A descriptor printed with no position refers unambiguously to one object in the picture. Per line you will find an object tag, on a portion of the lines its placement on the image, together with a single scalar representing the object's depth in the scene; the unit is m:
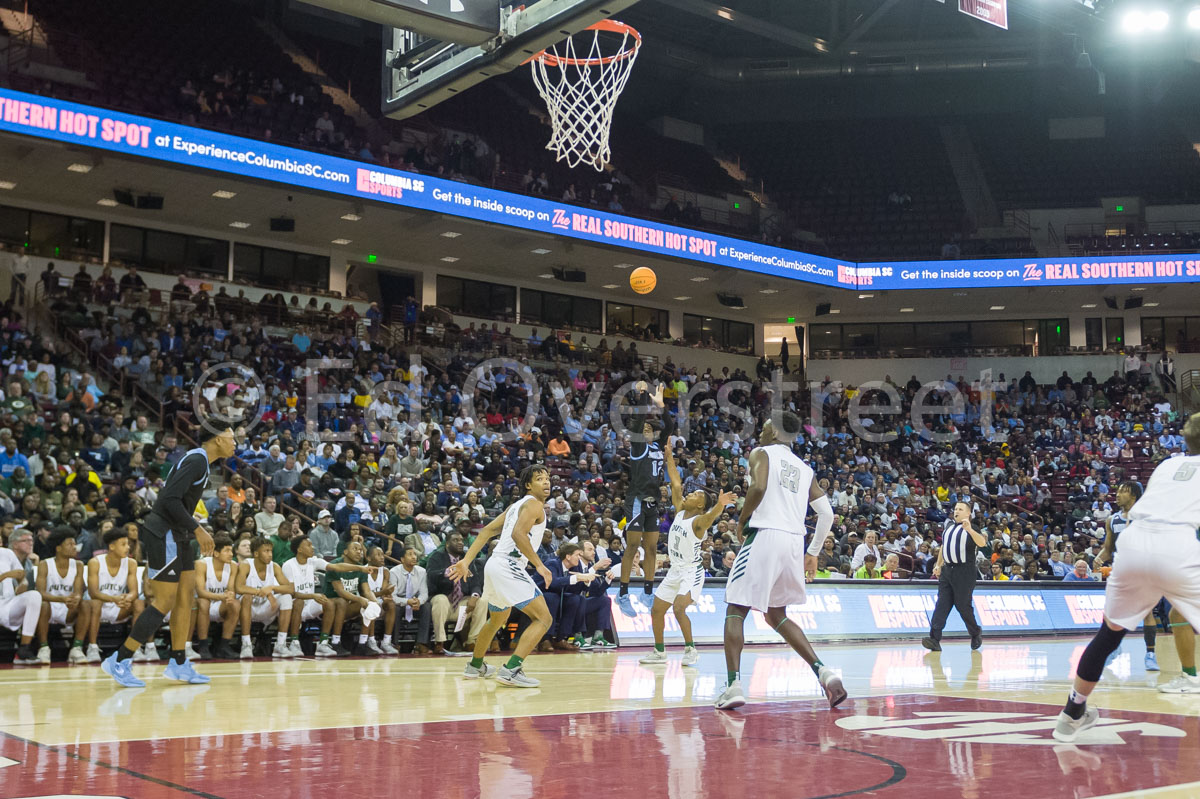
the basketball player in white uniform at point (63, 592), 11.16
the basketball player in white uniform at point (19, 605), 10.94
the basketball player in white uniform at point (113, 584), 11.31
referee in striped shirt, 14.18
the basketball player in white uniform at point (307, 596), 12.76
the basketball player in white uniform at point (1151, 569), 5.71
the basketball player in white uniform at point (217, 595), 11.91
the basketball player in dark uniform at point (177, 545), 8.55
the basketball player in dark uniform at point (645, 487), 12.97
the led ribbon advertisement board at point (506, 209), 20.27
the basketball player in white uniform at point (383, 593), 13.47
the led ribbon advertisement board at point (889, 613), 15.43
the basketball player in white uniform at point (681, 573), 11.80
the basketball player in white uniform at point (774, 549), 7.61
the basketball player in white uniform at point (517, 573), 9.12
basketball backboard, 7.61
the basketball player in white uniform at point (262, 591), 12.20
